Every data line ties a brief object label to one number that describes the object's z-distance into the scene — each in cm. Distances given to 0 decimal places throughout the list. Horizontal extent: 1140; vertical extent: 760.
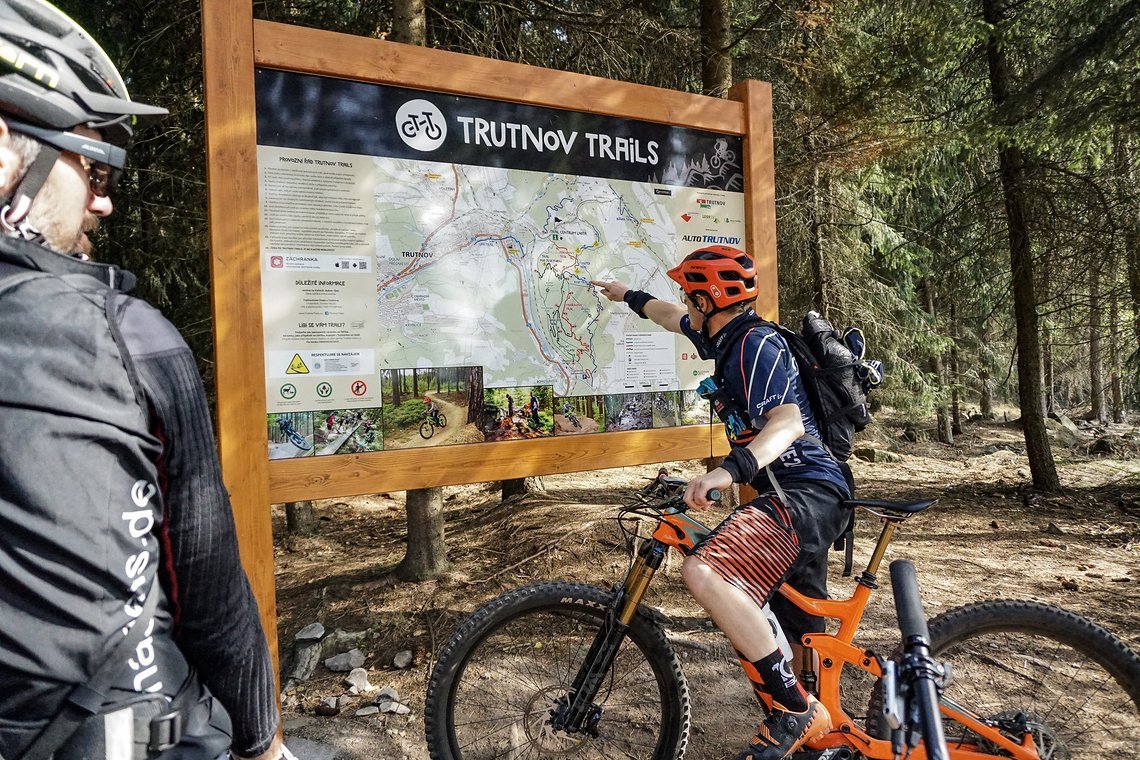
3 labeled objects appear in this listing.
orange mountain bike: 256
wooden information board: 306
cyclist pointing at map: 254
